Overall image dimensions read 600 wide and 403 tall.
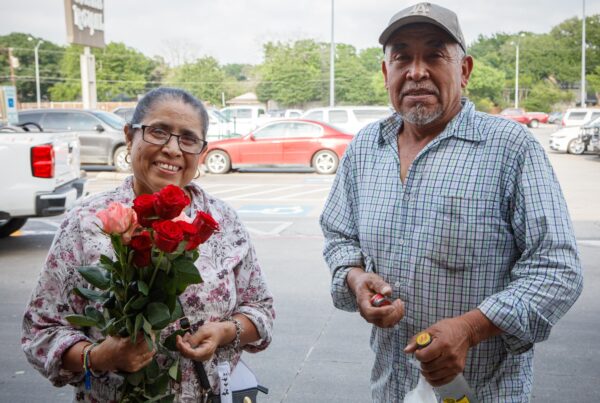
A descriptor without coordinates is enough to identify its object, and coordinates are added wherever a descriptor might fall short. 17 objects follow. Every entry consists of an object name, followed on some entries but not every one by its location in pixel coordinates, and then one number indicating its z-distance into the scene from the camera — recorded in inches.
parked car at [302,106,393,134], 921.5
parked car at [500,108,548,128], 2203.9
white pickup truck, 332.5
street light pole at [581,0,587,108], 1798.7
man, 77.6
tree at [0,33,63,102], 3774.6
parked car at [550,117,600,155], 973.2
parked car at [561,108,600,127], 1223.9
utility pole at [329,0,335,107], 1265.1
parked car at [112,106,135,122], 1147.3
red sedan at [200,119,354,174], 743.1
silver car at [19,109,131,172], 742.5
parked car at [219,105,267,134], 1336.1
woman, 83.7
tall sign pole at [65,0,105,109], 973.2
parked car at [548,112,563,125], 2541.3
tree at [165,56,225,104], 2950.3
